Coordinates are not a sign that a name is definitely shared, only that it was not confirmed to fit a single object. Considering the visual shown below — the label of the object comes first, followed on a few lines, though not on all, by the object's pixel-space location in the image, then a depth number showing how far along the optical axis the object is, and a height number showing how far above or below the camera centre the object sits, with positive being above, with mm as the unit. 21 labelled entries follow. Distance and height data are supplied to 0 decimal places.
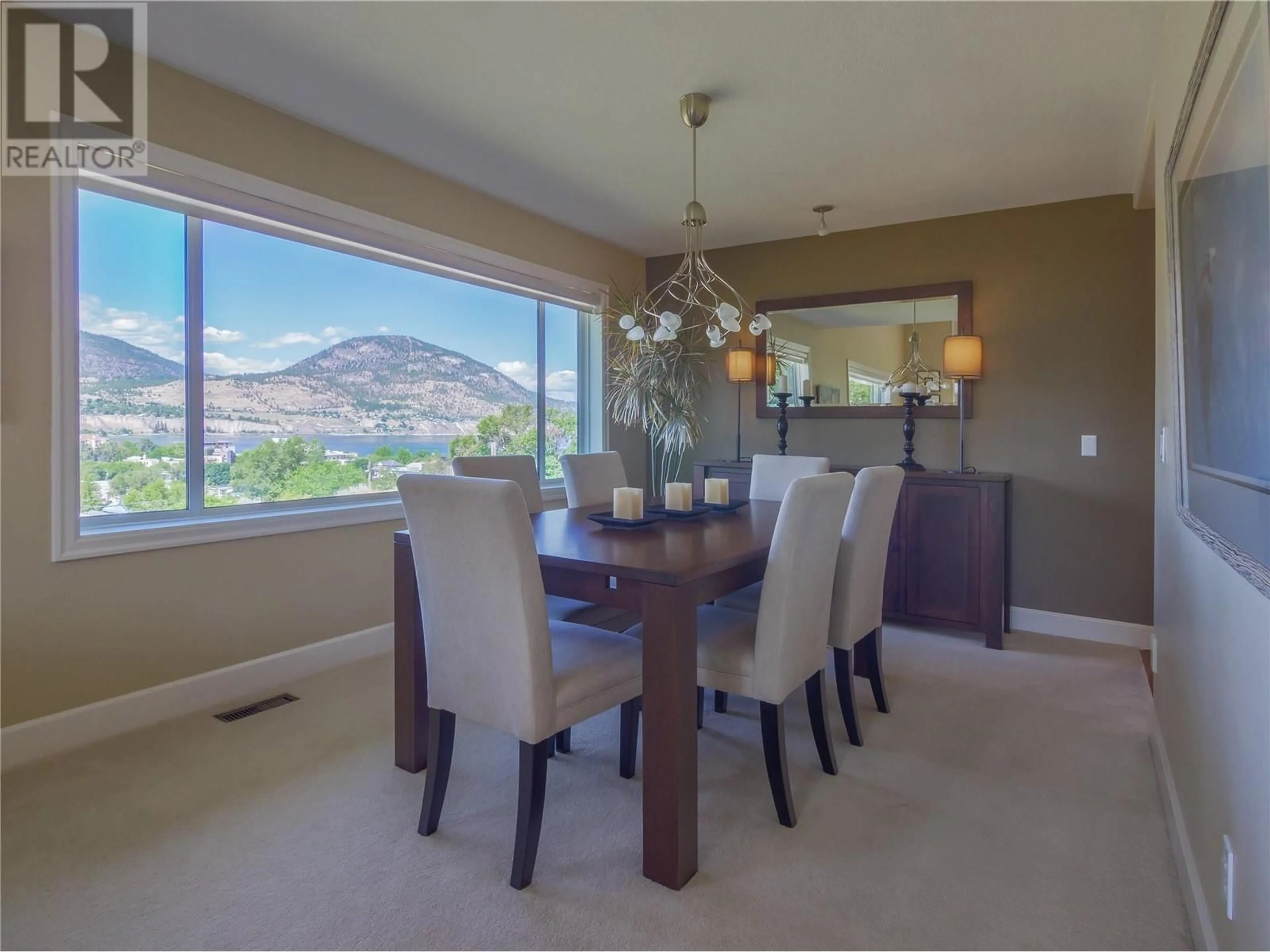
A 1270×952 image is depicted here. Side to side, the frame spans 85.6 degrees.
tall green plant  4598 +652
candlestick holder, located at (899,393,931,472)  4016 +252
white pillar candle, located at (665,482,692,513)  2664 -84
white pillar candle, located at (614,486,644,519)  2391 -98
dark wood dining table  1668 -387
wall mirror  4113 +847
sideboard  3584 -429
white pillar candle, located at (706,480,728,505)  2834 -68
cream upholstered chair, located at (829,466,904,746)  2330 -331
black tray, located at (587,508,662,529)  2332 -161
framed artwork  950 +320
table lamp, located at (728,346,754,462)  4602 +745
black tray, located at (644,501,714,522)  2562 -140
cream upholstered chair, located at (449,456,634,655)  2467 -62
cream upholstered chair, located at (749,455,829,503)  3146 +17
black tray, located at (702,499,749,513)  2744 -128
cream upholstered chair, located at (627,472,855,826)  1844 -427
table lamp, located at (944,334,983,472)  3852 +669
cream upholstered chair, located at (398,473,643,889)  1612 -421
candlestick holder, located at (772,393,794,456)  4418 +333
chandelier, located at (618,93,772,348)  2506 +858
